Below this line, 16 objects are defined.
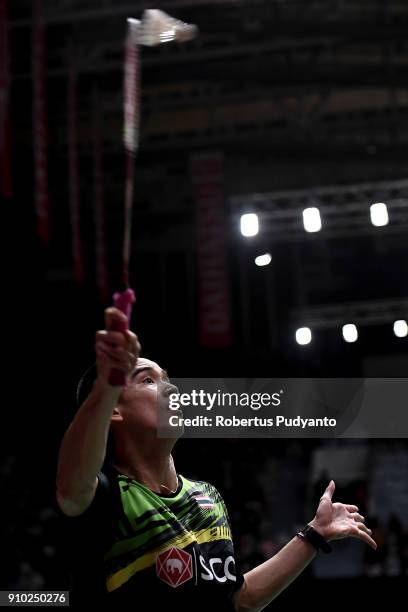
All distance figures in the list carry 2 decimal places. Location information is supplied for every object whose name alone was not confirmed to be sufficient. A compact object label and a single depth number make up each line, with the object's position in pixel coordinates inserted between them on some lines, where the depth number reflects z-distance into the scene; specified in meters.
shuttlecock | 2.49
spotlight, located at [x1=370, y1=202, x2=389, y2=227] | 13.23
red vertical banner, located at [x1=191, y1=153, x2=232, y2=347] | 15.93
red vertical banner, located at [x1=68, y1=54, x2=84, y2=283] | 13.06
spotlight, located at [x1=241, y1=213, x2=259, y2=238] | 14.05
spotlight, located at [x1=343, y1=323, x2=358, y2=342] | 16.20
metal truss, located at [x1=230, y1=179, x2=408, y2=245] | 13.96
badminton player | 2.38
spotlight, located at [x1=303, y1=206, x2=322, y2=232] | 13.54
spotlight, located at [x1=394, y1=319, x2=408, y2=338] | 16.86
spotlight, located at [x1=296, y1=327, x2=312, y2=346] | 18.00
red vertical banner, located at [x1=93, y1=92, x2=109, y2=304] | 14.96
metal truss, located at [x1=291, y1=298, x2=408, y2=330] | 16.59
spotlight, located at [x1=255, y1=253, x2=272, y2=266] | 13.98
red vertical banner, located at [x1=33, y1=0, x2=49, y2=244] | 12.00
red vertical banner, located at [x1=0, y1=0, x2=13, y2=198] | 10.53
